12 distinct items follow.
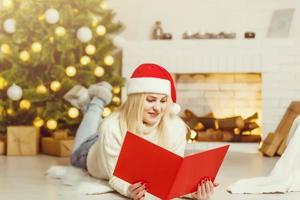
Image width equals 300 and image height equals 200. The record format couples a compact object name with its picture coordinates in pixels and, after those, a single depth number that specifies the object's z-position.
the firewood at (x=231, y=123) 5.29
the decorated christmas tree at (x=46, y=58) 4.88
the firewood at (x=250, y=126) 5.34
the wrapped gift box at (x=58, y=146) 4.73
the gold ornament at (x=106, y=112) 5.03
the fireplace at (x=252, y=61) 5.25
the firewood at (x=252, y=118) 5.40
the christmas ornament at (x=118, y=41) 5.22
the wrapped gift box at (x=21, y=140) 4.82
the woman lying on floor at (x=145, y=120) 2.65
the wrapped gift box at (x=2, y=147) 4.86
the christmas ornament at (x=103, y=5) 5.16
